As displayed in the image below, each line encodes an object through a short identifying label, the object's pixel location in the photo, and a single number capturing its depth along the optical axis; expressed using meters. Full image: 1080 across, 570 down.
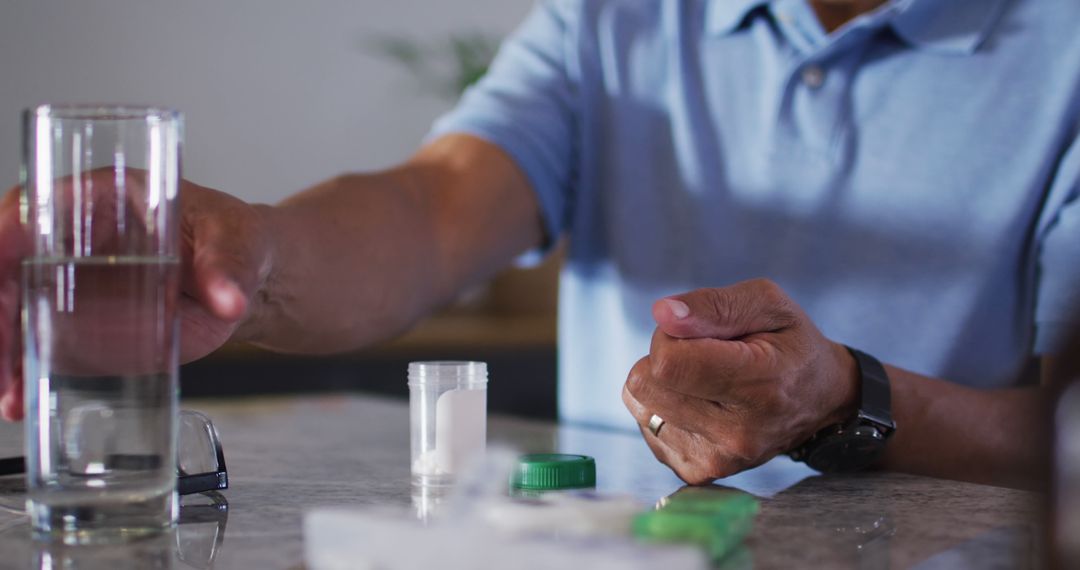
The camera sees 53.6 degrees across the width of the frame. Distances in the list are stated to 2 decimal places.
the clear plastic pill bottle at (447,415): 0.76
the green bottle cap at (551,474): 0.73
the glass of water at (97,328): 0.56
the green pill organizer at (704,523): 0.49
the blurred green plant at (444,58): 2.95
